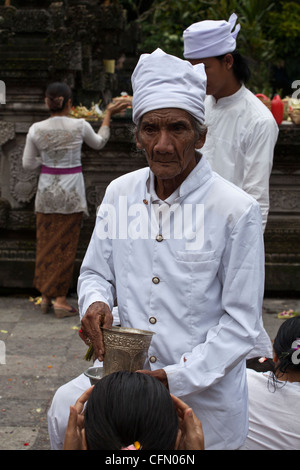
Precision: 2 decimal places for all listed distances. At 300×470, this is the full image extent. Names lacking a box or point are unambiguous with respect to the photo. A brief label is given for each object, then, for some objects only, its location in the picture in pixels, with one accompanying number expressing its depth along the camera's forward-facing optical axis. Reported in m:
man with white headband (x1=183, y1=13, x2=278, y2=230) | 4.02
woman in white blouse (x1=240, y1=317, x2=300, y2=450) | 3.24
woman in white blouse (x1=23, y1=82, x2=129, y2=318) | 6.37
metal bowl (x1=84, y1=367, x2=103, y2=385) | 2.37
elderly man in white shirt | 2.37
